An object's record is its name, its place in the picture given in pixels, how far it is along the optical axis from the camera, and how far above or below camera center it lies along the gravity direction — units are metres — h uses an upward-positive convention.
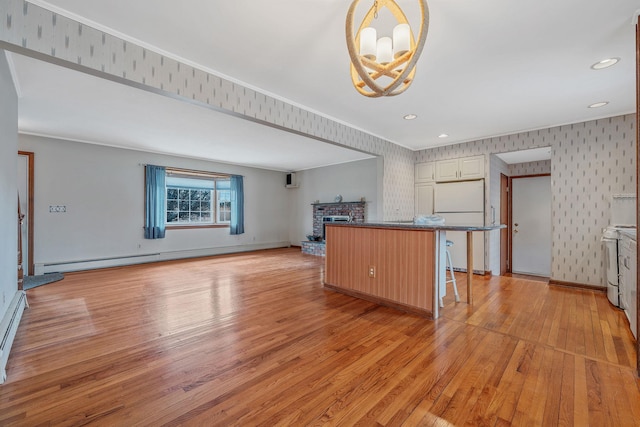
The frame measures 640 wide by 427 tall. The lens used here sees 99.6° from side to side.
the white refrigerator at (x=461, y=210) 5.05 +0.06
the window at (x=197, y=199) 6.77 +0.41
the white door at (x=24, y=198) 4.67 +0.29
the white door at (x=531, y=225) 5.95 -0.28
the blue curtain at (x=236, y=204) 7.57 +0.27
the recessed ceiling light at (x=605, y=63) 2.53 +1.42
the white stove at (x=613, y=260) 3.19 -0.59
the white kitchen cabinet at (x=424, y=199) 5.70 +0.31
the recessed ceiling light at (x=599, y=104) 3.44 +1.40
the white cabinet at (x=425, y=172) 5.70 +0.88
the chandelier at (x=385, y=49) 1.60 +1.04
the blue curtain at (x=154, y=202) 6.05 +0.27
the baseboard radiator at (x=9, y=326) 1.82 -0.95
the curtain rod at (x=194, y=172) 6.49 +1.08
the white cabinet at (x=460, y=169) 5.09 +0.87
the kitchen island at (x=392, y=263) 2.83 -0.60
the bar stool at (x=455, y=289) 3.34 -0.97
